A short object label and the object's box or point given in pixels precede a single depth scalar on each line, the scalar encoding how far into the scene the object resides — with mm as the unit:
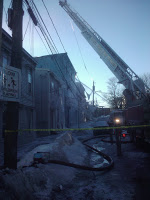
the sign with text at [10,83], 4442
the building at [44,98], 19656
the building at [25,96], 11609
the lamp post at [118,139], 9359
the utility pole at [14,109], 4773
